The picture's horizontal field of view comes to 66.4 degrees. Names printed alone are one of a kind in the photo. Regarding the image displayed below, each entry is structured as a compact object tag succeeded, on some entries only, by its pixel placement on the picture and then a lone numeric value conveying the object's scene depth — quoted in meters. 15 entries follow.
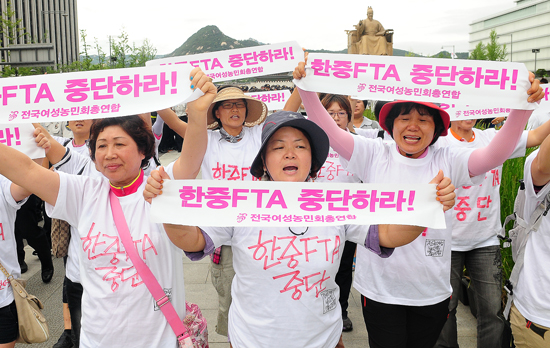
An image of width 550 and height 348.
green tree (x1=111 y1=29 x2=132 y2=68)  22.57
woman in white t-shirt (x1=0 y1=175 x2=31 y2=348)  2.37
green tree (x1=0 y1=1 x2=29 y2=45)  12.32
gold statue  17.25
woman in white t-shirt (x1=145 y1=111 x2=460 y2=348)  1.71
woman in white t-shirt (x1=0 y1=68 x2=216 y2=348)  1.83
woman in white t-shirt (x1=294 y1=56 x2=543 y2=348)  2.21
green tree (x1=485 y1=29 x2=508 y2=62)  57.38
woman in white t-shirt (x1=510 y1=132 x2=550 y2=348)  2.03
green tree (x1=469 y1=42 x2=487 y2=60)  59.67
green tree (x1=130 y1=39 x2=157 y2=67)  23.40
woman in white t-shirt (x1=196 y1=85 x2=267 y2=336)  2.92
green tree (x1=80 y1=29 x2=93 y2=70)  19.28
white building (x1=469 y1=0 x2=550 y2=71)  68.62
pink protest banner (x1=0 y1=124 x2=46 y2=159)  2.15
